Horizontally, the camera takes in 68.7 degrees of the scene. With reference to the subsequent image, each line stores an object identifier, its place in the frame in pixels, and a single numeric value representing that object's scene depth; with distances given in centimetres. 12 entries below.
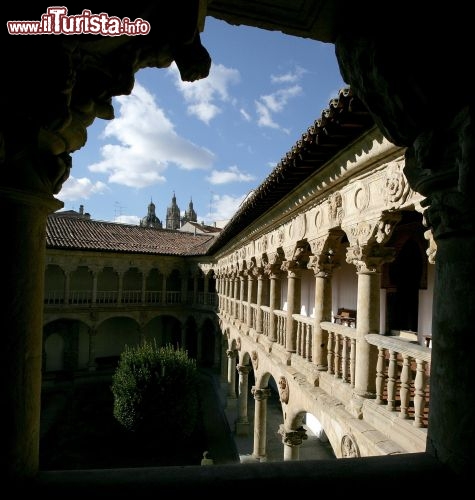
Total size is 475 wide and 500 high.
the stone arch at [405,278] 716
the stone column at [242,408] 1421
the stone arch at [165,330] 2700
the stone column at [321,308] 605
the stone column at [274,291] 923
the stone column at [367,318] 458
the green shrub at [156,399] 1277
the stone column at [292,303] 761
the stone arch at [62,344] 2184
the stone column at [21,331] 149
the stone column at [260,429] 1074
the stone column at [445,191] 152
